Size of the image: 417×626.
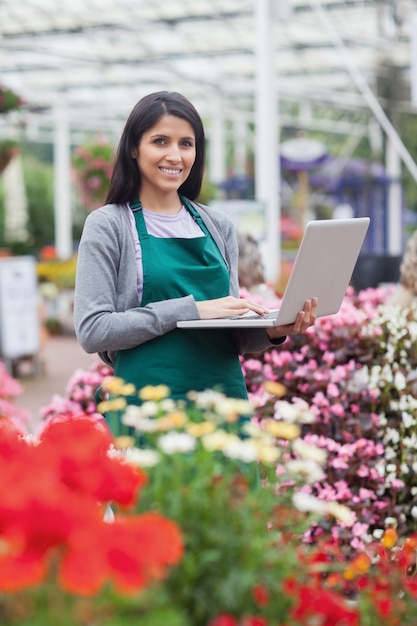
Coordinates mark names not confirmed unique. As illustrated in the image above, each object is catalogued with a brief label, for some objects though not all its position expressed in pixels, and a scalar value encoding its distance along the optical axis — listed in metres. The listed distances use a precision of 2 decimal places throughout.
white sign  13.60
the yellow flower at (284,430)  2.69
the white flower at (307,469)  2.68
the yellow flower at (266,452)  2.64
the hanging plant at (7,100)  10.51
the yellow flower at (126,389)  2.85
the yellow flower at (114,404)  2.86
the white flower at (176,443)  2.62
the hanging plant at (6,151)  12.07
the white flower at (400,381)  5.35
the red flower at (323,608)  2.58
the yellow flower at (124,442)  2.74
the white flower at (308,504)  2.60
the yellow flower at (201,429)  2.71
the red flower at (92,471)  2.51
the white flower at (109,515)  3.62
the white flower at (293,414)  2.76
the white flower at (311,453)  2.68
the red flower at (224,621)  2.40
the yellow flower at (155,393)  2.79
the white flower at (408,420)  5.29
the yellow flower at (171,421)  2.74
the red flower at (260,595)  2.50
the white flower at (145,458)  2.65
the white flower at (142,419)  2.75
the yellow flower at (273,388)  2.86
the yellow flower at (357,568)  2.82
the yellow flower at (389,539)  3.39
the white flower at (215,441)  2.64
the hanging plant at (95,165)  22.13
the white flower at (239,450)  2.61
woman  3.63
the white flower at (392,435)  5.28
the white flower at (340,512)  2.66
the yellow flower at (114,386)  2.87
